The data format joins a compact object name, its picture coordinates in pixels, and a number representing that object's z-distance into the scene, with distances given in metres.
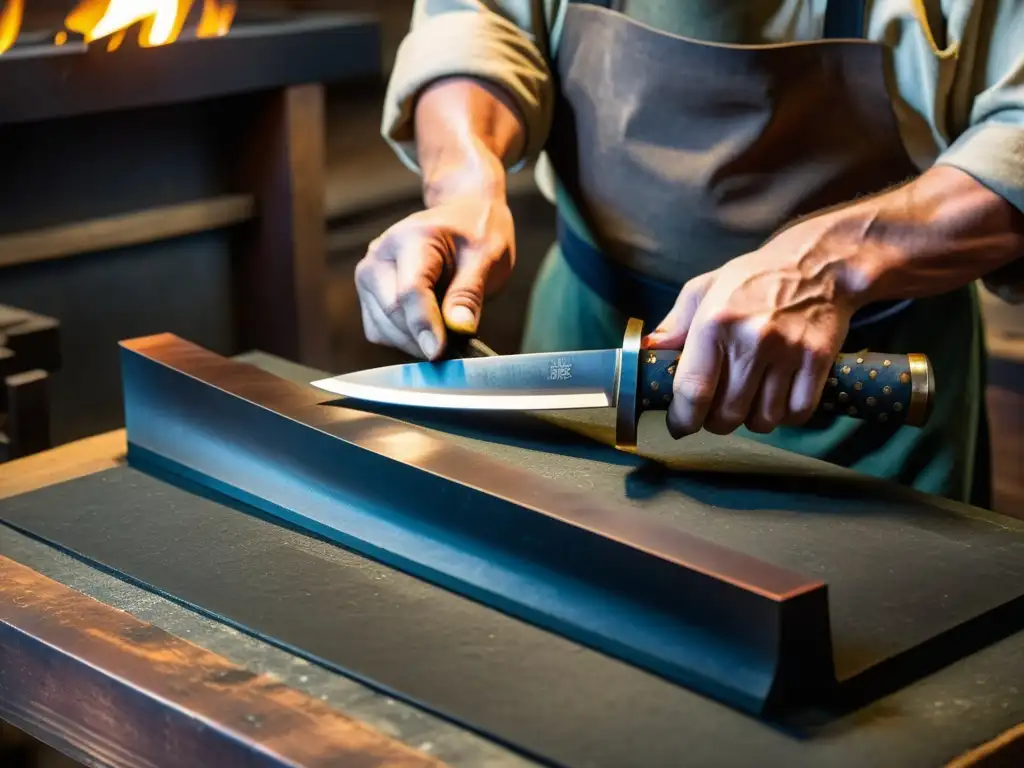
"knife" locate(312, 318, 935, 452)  1.15
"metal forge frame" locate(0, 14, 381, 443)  2.00
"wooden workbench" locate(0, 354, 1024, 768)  0.83
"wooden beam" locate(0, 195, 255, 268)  2.03
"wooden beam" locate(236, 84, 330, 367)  2.28
